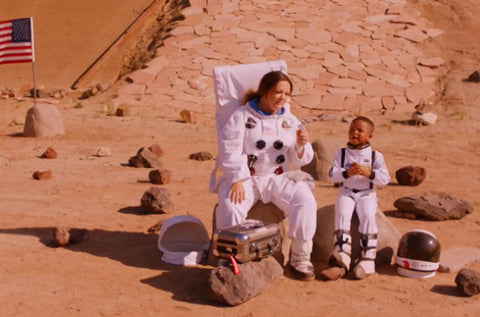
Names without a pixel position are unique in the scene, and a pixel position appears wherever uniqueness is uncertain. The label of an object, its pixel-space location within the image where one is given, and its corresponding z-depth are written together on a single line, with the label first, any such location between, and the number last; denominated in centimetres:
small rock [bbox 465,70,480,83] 1271
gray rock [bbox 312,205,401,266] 546
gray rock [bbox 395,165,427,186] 788
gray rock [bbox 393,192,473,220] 664
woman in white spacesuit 504
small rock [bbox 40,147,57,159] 902
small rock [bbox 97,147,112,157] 924
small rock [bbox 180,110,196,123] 1138
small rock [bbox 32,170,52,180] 792
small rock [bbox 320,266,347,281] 505
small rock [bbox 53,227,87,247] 565
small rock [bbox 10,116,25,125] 1148
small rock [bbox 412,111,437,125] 1121
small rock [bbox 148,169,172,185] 787
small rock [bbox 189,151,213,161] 917
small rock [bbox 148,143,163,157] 930
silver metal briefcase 461
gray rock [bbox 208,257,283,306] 457
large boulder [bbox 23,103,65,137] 1038
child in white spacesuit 518
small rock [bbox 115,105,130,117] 1167
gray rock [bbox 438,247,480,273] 540
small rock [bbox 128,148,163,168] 865
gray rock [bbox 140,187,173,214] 666
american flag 1098
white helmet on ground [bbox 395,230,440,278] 511
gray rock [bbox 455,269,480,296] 482
